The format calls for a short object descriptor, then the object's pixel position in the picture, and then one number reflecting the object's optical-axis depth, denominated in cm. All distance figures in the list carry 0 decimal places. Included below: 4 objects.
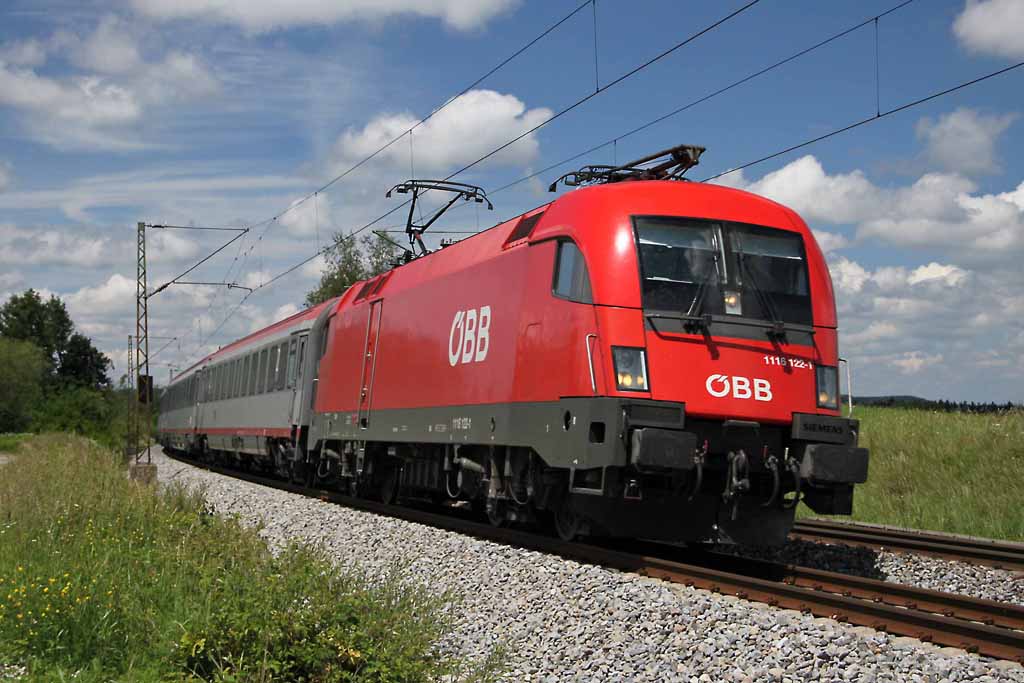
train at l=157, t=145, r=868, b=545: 979
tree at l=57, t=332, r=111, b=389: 10981
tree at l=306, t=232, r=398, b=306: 6581
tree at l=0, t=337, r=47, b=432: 8675
